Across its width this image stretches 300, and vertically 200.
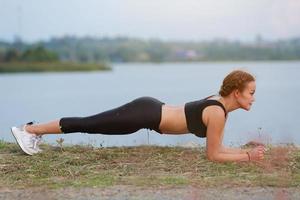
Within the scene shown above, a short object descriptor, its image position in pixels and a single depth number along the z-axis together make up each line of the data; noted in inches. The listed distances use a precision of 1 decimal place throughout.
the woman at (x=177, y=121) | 235.9
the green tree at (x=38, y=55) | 3038.9
